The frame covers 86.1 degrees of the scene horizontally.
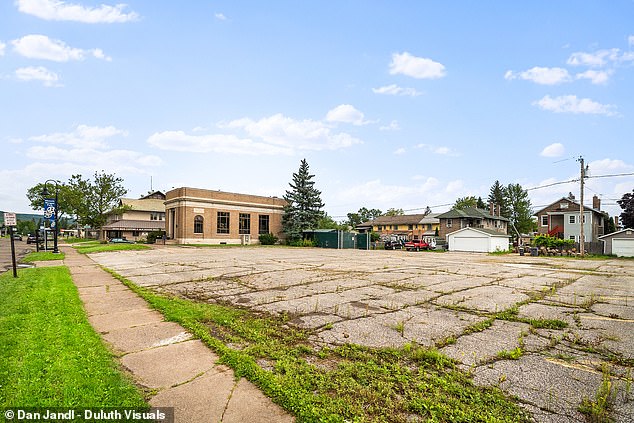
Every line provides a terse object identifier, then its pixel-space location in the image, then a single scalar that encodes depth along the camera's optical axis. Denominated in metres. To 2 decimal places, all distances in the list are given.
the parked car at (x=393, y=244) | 47.00
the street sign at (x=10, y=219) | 11.15
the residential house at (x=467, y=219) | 54.57
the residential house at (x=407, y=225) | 71.50
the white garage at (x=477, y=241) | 42.06
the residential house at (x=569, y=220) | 45.25
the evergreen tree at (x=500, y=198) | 80.70
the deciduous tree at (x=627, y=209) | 53.08
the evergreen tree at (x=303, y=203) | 46.19
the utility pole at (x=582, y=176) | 30.30
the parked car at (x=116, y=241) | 45.97
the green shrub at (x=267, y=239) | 44.66
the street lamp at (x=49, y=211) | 22.69
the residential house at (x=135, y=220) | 58.55
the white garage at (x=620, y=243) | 34.12
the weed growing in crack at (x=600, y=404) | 2.91
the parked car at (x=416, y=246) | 44.09
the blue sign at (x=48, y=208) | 22.89
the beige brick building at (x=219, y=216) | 39.88
